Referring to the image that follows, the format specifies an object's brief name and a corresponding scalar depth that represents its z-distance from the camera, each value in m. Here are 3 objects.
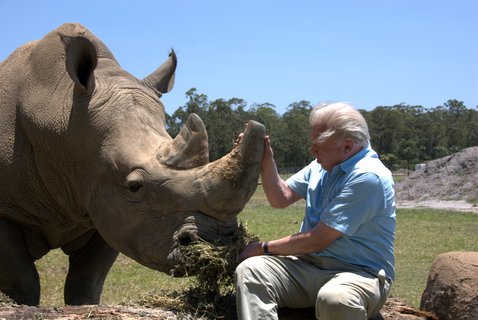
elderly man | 3.78
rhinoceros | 4.33
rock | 4.57
